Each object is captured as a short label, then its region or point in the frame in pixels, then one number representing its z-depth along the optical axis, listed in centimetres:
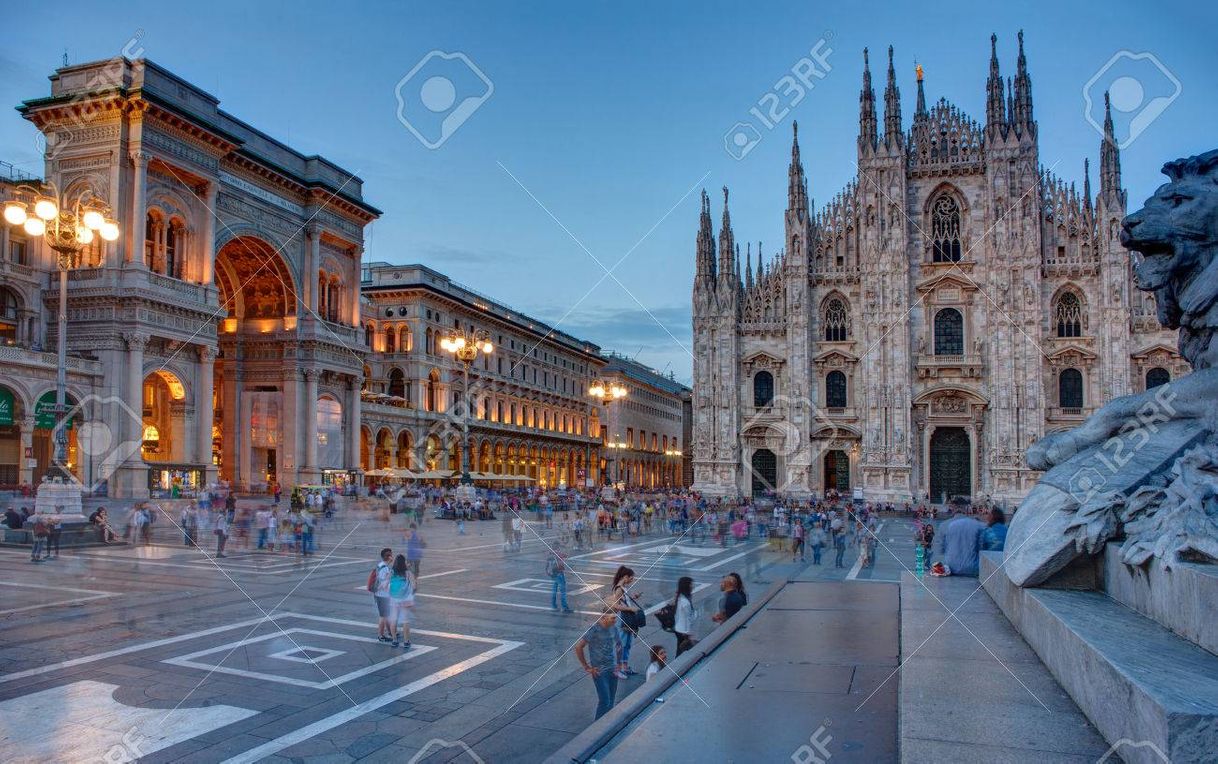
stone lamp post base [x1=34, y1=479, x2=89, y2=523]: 2044
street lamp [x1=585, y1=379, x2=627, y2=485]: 4028
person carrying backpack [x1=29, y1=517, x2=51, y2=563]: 1812
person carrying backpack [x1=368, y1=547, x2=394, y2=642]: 1072
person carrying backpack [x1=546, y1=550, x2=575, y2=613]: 1352
